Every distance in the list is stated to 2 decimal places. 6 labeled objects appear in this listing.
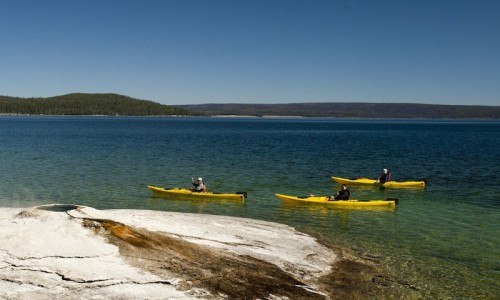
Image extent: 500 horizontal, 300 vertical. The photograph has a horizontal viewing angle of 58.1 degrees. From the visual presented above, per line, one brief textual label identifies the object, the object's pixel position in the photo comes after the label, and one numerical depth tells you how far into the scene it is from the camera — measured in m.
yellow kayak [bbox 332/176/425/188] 37.49
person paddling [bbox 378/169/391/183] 38.28
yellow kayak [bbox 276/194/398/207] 28.11
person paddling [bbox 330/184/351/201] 28.33
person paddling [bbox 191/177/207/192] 30.73
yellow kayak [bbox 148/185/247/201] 29.65
